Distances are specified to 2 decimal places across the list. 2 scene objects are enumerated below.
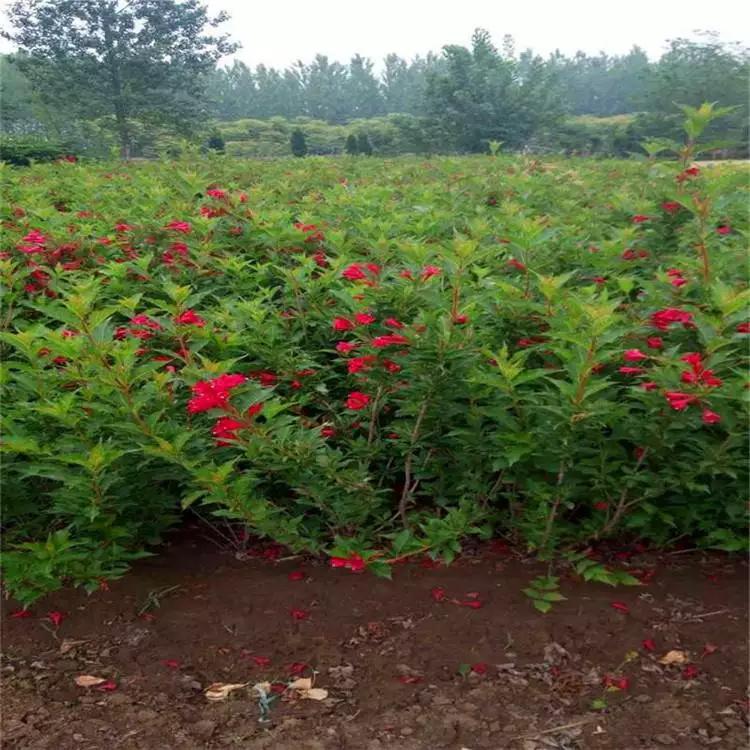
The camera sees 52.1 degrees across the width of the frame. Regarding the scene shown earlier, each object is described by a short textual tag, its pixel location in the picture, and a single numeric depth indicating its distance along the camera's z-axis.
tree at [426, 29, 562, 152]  35.72
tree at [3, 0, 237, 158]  29.83
